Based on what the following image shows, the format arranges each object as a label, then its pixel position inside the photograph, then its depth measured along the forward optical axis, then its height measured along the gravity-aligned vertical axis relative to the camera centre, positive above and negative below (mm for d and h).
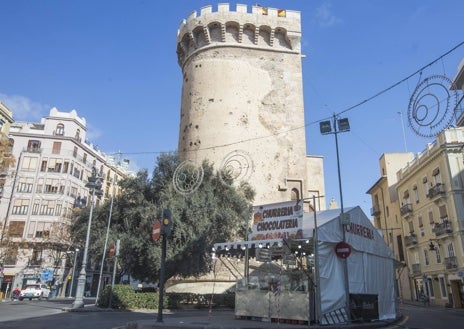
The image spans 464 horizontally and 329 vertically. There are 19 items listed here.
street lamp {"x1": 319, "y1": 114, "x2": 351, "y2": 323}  12570 +4206
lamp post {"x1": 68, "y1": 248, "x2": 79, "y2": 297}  43950 +2370
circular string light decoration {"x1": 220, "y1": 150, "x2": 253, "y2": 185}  29766 +9627
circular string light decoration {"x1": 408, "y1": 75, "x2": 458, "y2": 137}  8531 +4265
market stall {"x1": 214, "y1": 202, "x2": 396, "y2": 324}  12102 +819
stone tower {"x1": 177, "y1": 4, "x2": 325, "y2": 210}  31000 +15352
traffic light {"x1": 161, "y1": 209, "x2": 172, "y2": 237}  10938 +1897
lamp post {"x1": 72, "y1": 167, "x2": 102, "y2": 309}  19422 +1355
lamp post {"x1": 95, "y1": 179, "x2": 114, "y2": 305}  21681 +3288
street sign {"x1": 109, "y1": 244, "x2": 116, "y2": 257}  19859 +1999
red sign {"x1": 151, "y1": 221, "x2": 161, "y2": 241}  10935 +1688
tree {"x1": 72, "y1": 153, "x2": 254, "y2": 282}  20859 +4026
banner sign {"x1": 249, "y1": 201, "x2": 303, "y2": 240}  12945 +2430
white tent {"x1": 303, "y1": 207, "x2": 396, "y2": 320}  12375 +1199
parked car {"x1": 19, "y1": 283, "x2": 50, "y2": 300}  35344 -29
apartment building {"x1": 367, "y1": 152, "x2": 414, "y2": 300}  42969 +10684
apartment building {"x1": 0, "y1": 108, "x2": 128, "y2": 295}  44719 +11220
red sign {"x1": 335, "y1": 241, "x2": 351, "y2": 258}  12073 +1394
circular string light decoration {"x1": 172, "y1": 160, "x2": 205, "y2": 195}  22594 +6418
